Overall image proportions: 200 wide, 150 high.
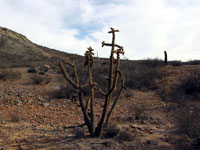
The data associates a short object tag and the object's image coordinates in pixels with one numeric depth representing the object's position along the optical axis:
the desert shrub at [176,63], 16.16
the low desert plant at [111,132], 5.06
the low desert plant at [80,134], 4.96
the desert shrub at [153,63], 15.68
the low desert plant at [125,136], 4.85
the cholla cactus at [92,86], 4.66
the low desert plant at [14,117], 6.05
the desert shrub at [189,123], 4.65
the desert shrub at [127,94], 8.64
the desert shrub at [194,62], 18.23
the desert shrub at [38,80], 10.55
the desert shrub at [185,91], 8.15
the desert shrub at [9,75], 11.30
